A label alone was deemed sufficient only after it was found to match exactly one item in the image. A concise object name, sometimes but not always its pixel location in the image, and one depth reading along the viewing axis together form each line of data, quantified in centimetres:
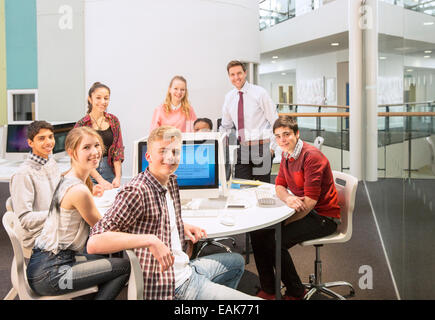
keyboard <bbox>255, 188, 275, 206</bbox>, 291
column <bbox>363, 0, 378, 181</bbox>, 694
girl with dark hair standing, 375
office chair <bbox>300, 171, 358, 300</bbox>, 295
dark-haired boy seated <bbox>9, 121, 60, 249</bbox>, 263
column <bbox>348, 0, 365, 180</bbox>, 734
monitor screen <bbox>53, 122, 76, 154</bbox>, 520
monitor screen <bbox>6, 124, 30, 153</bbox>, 502
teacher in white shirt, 417
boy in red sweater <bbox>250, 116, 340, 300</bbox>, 285
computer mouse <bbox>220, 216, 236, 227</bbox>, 245
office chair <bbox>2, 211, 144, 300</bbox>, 203
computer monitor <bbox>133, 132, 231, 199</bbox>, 283
